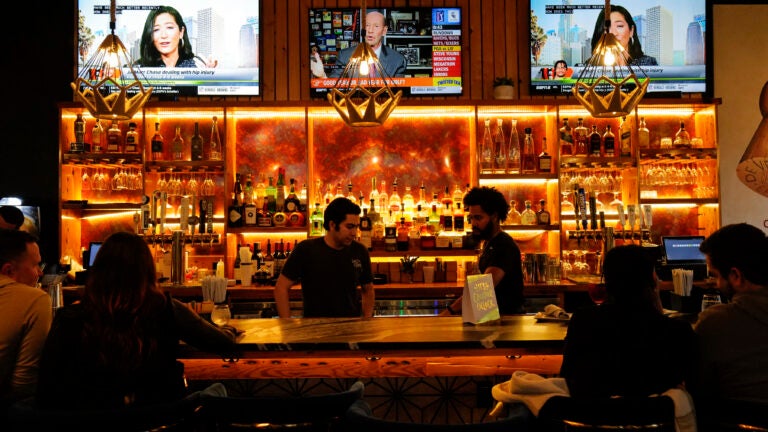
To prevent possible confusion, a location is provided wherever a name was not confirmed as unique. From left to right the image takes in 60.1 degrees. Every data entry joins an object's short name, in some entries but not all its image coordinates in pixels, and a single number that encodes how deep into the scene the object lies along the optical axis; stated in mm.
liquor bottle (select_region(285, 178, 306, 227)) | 5406
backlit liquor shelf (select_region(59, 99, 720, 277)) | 5535
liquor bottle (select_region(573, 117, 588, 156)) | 5637
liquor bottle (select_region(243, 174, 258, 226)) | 5422
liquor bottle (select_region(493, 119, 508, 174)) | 5543
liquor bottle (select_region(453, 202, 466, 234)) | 5509
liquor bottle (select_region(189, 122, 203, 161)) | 5516
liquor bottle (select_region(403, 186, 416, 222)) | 5738
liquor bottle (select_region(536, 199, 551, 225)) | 5496
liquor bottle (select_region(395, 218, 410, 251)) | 5375
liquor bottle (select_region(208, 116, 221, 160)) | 5527
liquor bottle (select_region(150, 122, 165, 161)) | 5504
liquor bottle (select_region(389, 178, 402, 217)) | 5648
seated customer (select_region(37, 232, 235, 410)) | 1874
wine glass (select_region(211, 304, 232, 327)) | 2877
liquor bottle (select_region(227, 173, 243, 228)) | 5418
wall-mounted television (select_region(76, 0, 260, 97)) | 5602
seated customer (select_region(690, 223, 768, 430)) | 1991
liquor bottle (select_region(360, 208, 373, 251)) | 5293
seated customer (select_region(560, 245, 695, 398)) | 1958
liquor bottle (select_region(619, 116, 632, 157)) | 5570
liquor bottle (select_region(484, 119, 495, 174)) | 5543
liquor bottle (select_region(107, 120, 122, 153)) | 5543
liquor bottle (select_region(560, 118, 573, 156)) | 5578
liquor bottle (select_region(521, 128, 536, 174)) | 5559
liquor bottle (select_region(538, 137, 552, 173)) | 5500
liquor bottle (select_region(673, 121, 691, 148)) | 5574
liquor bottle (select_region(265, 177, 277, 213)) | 5543
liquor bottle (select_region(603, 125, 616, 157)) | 5582
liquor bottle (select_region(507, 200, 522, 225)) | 5547
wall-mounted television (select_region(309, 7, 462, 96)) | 5668
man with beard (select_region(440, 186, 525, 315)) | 3412
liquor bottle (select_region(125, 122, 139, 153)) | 5520
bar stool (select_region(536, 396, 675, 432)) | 1801
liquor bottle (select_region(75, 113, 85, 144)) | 5457
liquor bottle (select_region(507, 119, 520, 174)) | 5652
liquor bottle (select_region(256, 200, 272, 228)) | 5383
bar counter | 2510
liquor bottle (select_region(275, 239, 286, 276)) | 5289
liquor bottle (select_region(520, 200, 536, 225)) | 5504
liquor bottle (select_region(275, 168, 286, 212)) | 5559
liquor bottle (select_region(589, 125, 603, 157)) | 5613
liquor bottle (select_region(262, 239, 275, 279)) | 5230
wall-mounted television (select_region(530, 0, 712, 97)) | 5684
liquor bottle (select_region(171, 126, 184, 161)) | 5574
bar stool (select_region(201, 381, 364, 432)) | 1836
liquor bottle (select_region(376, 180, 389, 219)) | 5684
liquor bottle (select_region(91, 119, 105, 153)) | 5525
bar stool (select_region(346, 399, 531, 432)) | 1596
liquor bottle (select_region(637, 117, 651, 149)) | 5613
